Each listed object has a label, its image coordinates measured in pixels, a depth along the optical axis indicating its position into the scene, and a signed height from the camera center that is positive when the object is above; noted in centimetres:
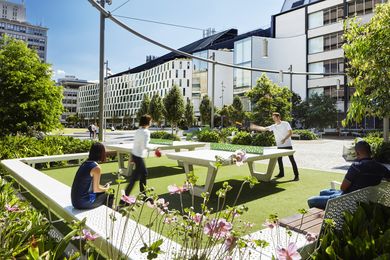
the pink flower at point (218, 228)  181 -58
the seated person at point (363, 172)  370 -53
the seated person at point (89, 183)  420 -78
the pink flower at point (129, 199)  203 -48
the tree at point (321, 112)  4253 +197
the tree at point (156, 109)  5031 +271
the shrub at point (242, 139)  2278 -91
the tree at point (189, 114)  5349 +201
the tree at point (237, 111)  5500 +266
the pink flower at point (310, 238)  222 -79
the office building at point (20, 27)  13788 +4379
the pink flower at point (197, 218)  202 -60
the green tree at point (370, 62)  367 +79
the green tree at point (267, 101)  2539 +210
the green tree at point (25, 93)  1286 +131
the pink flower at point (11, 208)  271 -73
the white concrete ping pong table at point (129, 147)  966 -70
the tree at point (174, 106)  3231 +202
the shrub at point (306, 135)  3000 -79
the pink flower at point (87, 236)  189 -66
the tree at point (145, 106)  6489 +408
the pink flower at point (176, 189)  206 -41
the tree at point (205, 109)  5791 +311
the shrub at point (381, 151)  1209 -93
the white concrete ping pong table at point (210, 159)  637 -71
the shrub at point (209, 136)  2455 -81
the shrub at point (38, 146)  1058 -78
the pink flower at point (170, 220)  216 -64
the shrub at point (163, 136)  2672 -87
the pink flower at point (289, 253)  156 -63
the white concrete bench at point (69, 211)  288 -110
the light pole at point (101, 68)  1179 +215
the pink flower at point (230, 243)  184 -68
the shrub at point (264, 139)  2136 -86
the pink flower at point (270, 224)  214 -67
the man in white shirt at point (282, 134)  860 -20
